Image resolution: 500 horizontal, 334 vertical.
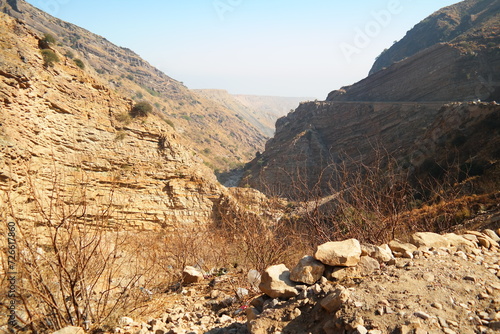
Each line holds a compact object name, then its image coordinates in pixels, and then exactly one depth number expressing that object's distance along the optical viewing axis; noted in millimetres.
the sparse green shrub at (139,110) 18998
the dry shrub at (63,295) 3020
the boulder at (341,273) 3193
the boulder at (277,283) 3295
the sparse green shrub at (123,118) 17750
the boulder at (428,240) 3840
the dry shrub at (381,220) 5363
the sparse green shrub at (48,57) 15147
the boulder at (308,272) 3304
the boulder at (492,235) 4263
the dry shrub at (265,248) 6227
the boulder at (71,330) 2896
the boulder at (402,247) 3604
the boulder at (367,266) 3213
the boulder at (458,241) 3819
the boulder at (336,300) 2594
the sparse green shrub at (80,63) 22850
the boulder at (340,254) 3238
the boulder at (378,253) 3410
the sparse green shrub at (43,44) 15752
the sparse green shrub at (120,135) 17067
